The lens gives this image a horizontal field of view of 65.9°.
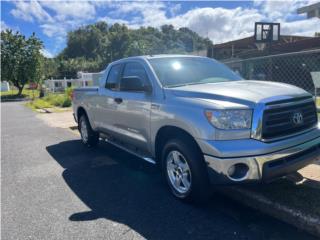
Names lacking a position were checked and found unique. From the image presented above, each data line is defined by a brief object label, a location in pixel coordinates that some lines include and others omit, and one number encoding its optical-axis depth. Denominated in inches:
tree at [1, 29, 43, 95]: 1168.2
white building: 878.9
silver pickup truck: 104.9
